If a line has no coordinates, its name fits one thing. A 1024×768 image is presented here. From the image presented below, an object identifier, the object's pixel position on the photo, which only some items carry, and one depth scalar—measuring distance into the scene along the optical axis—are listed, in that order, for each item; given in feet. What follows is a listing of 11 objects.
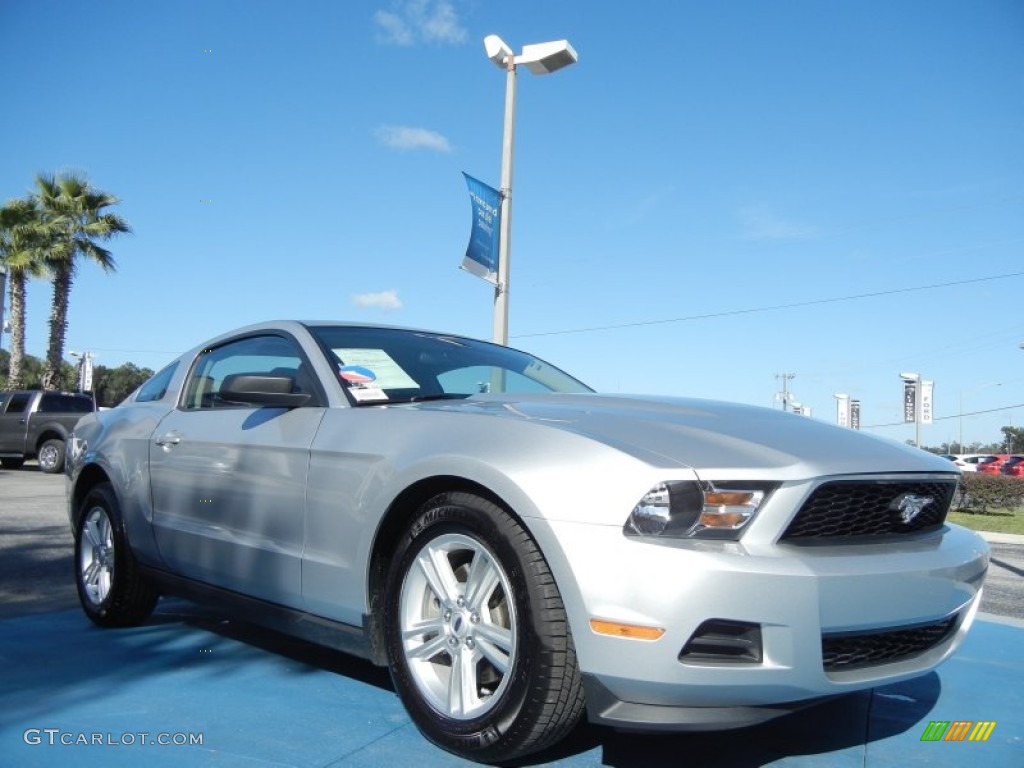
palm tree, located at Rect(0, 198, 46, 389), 80.23
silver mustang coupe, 7.40
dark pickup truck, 56.39
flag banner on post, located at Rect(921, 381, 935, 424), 100.47
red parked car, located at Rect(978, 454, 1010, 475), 138.82
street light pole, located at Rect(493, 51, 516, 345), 32.17
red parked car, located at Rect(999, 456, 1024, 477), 128.98
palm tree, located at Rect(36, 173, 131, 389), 82.38
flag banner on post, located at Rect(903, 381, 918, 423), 96.99
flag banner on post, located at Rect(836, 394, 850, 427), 103.09
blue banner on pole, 30.58
